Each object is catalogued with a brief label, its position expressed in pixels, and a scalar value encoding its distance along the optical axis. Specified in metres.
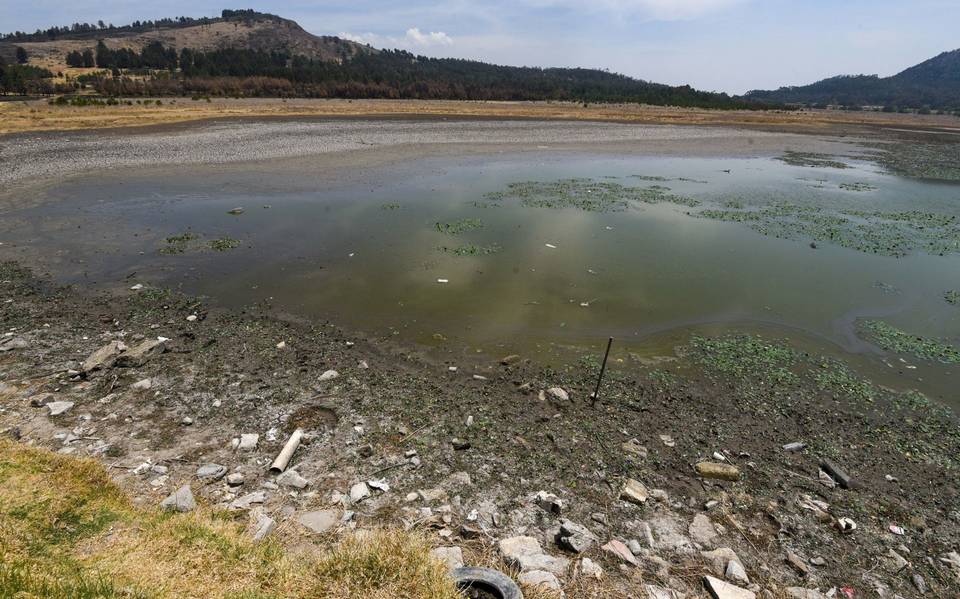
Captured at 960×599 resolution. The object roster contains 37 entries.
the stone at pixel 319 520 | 4.59
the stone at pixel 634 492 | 5.21
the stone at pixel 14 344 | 7.42
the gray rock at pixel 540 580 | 4.01
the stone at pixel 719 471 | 5.66
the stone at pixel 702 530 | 4.78
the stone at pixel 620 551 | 4.48
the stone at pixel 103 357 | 7.00
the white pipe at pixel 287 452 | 5.30
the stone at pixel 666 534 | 4.69
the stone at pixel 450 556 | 4.21
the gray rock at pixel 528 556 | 4.32
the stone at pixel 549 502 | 5.02
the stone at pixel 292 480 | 5.13
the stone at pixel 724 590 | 4.15
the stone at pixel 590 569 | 4.27
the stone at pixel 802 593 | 4.26
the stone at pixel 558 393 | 7.07
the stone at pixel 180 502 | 4.64
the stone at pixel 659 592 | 4.16
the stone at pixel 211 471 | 5.16
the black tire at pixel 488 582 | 3.79
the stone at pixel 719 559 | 4.45
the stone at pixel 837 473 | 5.64
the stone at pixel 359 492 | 5.00
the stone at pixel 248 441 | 5.67
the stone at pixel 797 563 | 4.51
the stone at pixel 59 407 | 6.04
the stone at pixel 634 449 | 5.95
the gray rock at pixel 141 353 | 7.25
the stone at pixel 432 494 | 5.09
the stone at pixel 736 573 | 4.36
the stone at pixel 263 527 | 4.36
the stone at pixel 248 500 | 4.78
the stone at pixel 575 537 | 4.55
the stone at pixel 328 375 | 7.21
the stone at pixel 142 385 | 6.72
